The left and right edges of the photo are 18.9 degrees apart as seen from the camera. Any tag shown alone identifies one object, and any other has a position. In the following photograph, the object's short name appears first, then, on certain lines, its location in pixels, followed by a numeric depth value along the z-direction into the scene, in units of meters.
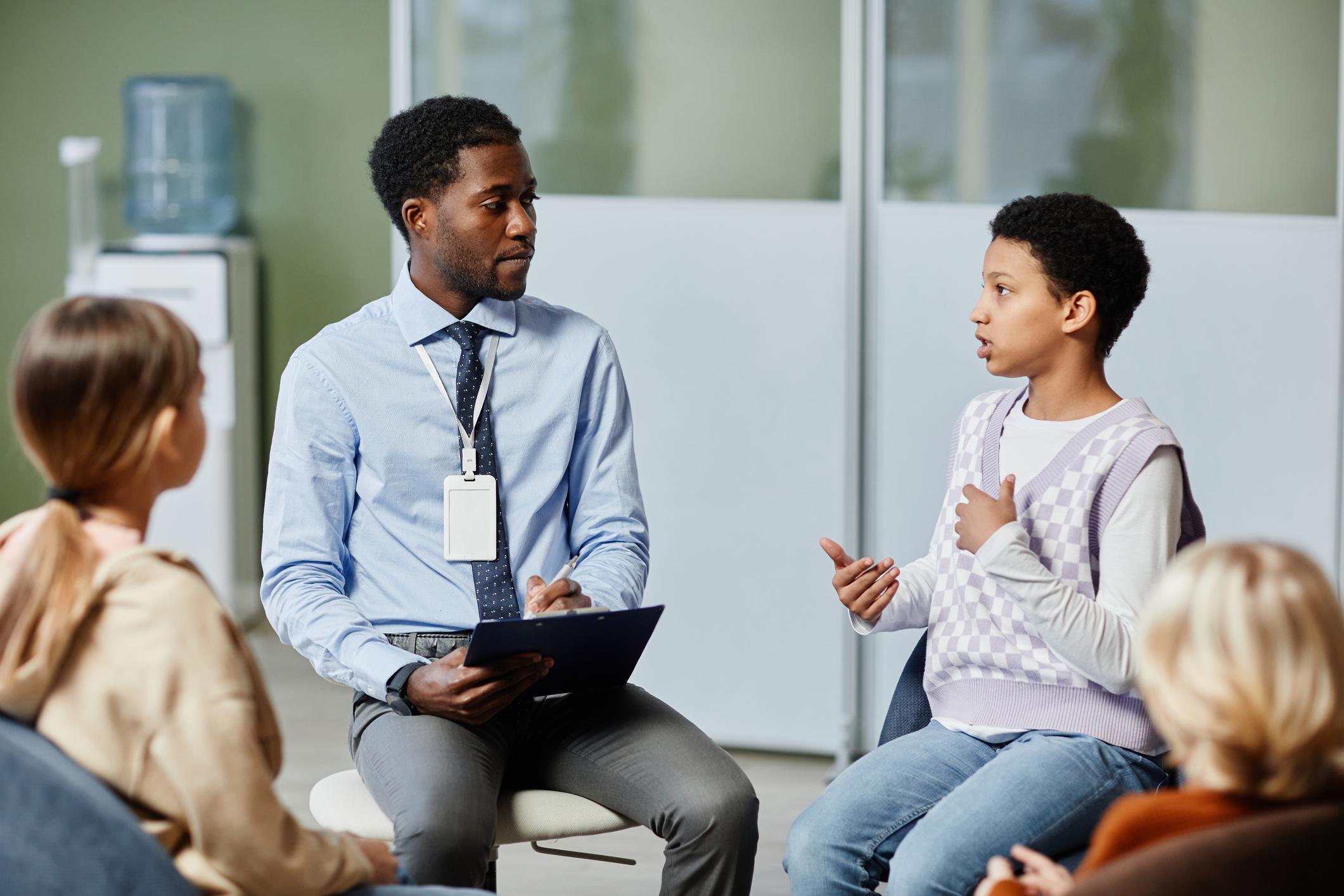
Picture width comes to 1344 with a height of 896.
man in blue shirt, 4.20
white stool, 4.17
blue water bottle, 6.66
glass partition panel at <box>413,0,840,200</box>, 5.18
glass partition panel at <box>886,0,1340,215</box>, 4.95
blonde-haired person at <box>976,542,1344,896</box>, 3.62
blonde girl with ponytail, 3.74
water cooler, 6.19
